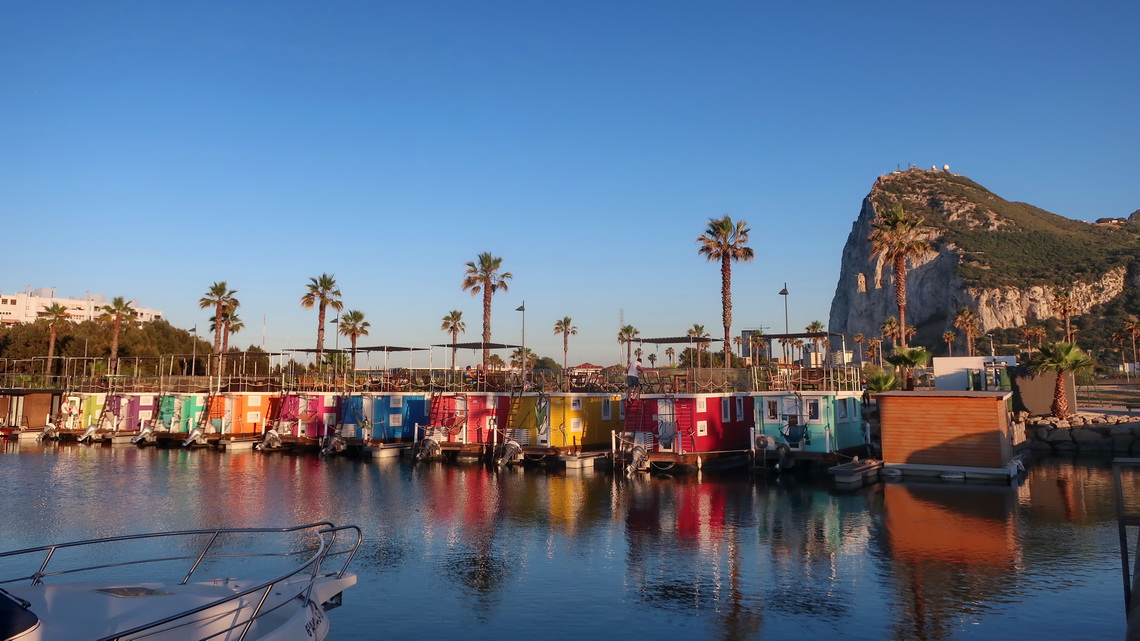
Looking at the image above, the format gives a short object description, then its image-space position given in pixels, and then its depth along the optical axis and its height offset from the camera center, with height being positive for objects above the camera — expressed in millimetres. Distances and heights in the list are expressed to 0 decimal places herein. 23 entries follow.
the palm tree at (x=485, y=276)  66000 +10135
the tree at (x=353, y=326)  74625 +6471
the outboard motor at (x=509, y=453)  40825 -3542
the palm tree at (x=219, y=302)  73188 +8807
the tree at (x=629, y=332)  100750 +7804
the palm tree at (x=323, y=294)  71250 +9210
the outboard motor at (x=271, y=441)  49688 -3457
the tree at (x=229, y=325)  75075 +6830
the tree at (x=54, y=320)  76744 +7587
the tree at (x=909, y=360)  44719 +1728
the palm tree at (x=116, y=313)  71688 +7912
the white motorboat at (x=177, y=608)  8477 -2812
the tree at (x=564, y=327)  100438 +8432
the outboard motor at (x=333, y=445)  47375 -3571
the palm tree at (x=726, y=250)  52625 +9920
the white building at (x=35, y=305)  162125 +19545
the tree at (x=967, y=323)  95212 +8434
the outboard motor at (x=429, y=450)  43219 -3553
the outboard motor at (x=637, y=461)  37031 -3629
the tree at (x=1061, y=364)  44531 +1486
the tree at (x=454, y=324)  79000 +6982
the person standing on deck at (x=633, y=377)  38312 +606
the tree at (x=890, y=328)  87950 +7216
